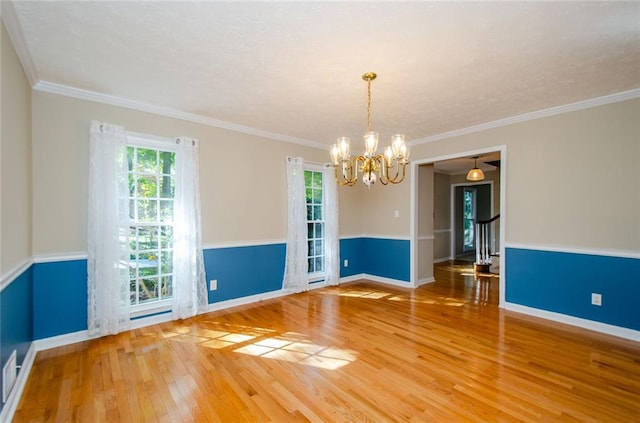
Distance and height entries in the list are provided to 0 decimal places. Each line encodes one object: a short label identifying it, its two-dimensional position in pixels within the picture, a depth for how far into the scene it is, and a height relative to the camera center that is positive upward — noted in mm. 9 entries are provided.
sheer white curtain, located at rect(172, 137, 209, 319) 3590 -264
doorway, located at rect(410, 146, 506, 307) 4328 +93
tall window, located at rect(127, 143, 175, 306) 3420 -151
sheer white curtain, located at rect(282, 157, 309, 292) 4680 -351
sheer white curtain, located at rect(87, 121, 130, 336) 3033 -259
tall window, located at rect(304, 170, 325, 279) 5168 -224
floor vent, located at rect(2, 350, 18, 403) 1837 -1107
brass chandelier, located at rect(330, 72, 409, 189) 2564 +504
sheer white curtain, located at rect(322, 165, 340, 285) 5219 -368
